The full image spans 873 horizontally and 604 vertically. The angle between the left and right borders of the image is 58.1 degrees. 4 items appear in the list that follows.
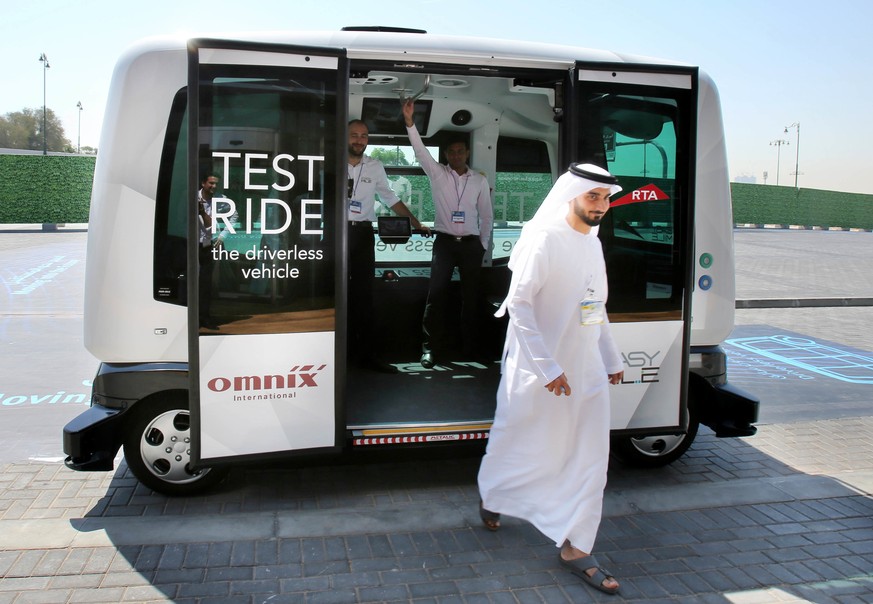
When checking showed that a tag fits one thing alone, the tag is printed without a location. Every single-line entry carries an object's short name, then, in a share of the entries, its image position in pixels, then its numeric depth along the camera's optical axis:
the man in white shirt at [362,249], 6.16
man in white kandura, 3.77
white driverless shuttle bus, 4.14
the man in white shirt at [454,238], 6.61
